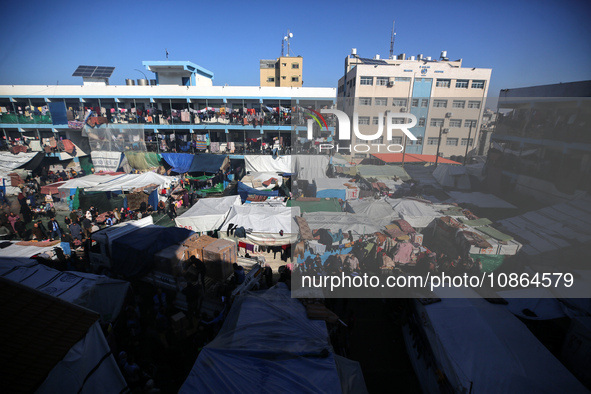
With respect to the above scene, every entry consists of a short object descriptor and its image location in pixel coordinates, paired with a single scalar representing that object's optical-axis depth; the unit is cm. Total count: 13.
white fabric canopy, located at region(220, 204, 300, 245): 1092
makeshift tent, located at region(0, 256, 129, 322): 654
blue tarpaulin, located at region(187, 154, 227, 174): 2026
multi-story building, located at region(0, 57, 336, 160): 2283
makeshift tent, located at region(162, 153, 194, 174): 2155
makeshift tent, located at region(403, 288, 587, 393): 434
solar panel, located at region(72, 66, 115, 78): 2628
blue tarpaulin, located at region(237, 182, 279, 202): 1614
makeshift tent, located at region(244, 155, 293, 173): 2197
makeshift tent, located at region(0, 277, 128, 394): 334
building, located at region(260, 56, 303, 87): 4000
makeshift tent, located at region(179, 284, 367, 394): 355
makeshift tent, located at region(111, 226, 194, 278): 874
